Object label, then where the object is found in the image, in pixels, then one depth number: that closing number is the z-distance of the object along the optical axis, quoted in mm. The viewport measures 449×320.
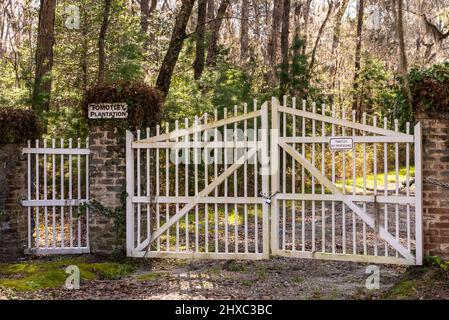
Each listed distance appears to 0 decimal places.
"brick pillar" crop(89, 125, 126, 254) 8078
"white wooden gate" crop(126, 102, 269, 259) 7543
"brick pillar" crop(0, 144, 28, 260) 8227
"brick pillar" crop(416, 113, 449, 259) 6828
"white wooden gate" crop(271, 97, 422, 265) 6895
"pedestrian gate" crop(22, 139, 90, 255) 8250
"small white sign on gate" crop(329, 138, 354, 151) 7172
